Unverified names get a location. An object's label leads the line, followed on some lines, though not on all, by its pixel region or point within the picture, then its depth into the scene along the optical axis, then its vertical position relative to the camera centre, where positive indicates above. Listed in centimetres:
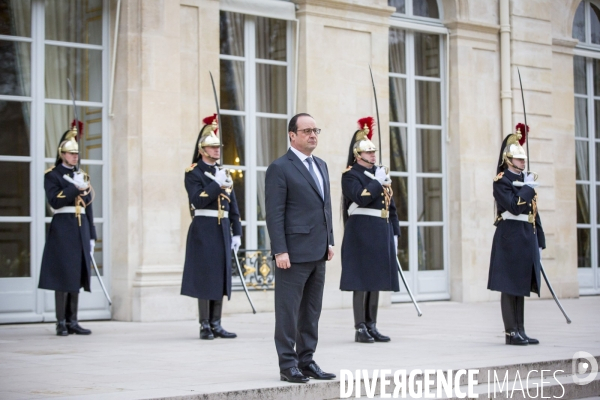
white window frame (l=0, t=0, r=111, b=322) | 1623 +70
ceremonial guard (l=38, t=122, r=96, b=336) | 1424 +0
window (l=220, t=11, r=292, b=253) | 1886 +175
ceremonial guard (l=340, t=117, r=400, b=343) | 1315 -3
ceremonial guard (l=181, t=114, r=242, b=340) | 1371 +2
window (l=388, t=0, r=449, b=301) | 2123 +141
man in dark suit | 925 -4
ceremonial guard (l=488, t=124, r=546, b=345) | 1274 -7
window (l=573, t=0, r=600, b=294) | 2444 +162
